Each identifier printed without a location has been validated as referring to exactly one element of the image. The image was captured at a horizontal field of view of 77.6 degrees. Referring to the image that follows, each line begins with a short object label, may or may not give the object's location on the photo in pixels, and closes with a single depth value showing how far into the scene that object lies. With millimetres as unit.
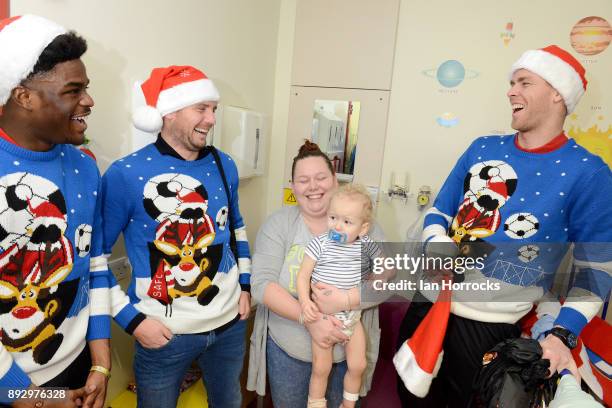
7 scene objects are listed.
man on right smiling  1370
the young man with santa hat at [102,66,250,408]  1428
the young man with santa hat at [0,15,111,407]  980
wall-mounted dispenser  2309
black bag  1182
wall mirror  2795
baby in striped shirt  1565
